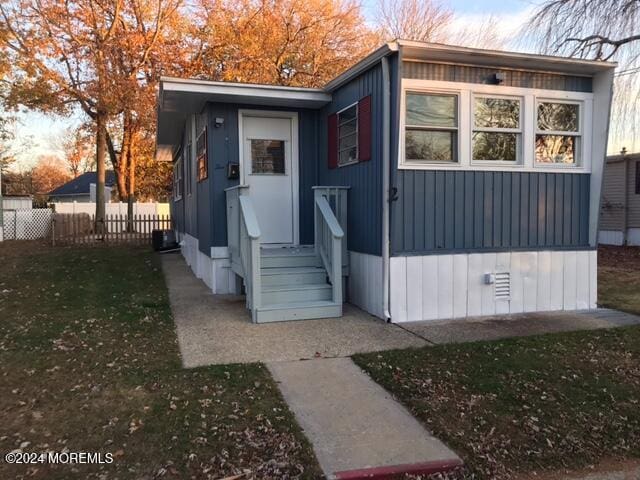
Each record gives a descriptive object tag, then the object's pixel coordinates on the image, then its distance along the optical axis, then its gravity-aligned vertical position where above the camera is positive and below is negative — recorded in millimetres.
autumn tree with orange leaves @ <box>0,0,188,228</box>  16688 +5200
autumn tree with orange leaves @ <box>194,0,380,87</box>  19375 +6377
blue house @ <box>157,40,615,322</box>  6426 +226
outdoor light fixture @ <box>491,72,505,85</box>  6676 +1648
